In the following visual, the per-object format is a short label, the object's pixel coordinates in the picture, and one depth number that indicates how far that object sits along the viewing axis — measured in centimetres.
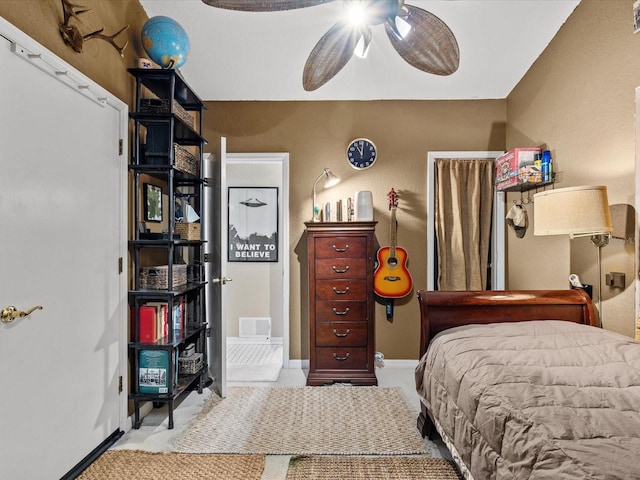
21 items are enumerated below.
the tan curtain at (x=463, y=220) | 360
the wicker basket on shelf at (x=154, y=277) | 248
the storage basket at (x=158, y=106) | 247
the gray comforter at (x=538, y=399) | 97
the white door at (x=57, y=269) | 157
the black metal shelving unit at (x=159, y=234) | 243
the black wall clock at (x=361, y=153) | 364
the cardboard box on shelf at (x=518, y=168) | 295
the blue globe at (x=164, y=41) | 238
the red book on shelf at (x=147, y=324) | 248
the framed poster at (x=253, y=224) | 475
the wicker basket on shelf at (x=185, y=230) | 272
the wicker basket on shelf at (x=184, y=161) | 252
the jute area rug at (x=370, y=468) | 193
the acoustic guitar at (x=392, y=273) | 349
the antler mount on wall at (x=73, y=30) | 187
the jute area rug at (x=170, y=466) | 194
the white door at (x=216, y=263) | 287
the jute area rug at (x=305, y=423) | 220
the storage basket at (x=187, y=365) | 277
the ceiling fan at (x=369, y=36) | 145
